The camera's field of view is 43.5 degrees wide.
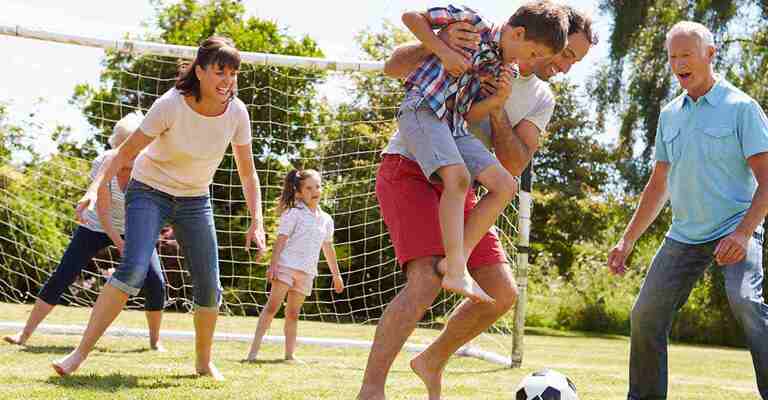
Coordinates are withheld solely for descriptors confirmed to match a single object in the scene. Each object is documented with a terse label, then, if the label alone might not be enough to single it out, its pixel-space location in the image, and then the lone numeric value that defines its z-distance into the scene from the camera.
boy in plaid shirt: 3.70
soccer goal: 11.27
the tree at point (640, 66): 19.75
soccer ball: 4.03
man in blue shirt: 4.14
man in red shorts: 3.73
